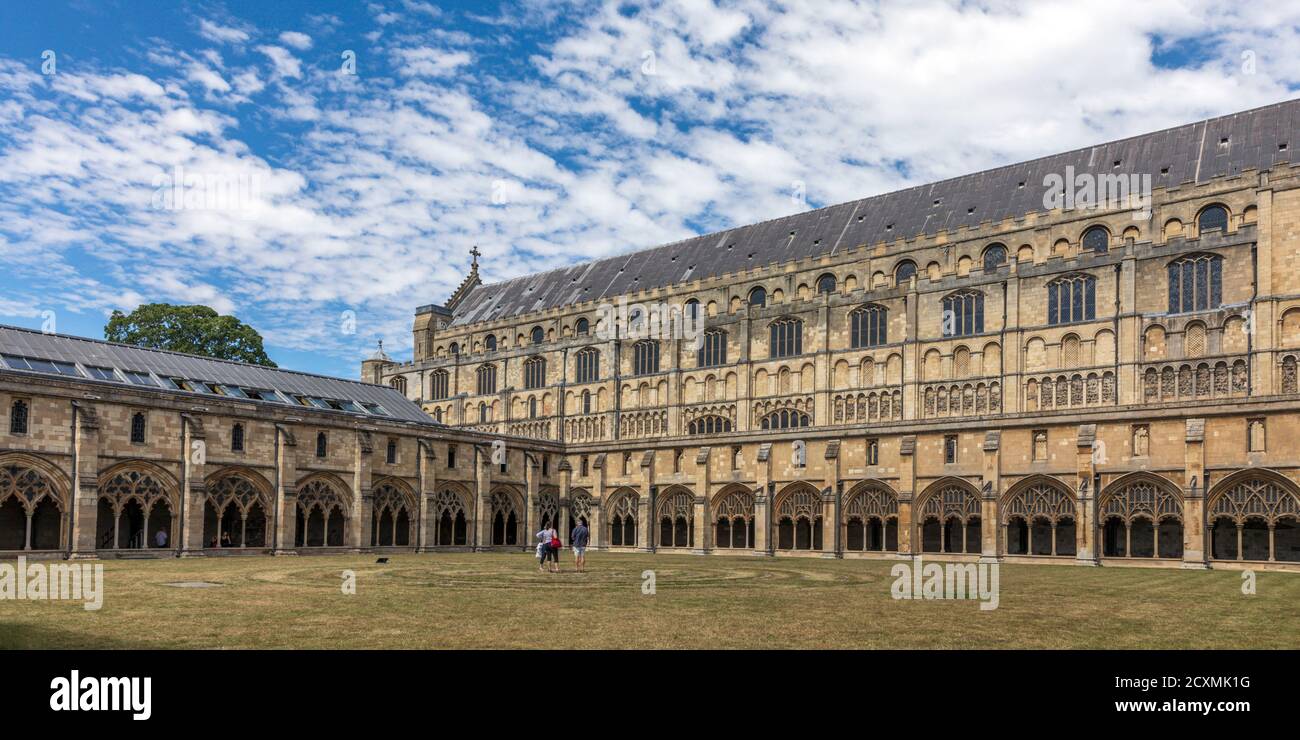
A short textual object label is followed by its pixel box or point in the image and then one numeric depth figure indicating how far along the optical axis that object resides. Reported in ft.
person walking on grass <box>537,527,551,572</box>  115.65
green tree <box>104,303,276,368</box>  288.71
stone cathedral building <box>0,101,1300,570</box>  145.18
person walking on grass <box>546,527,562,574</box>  114.11
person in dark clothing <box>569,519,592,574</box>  111.14
